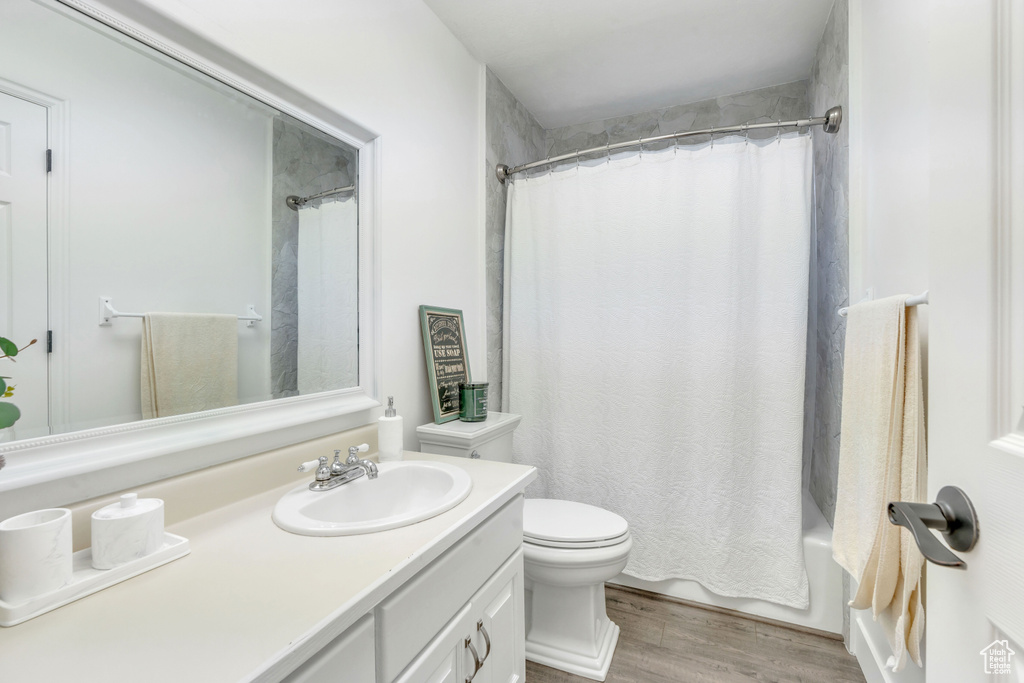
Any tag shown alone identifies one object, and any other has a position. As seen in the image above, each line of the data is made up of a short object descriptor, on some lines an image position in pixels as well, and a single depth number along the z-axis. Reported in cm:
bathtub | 174
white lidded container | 71
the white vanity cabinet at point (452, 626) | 69
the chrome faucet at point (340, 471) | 109
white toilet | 155
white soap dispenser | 133
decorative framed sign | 170
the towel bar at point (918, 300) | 96
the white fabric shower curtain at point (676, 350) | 181
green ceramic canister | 173
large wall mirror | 75
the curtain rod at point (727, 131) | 171
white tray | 61
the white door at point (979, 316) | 41
